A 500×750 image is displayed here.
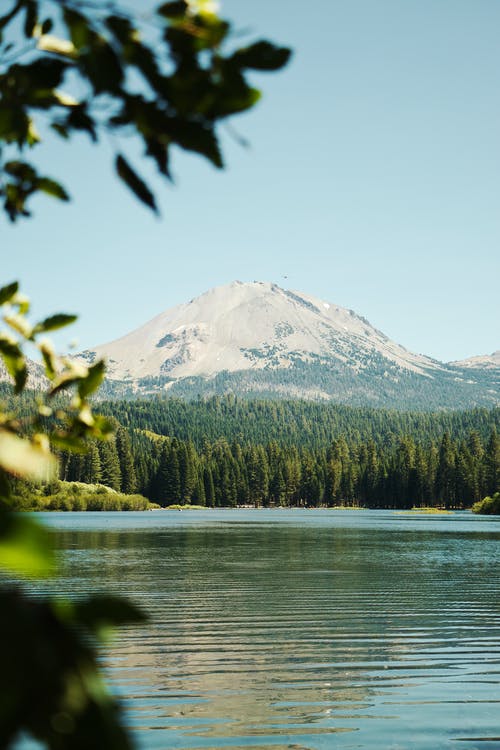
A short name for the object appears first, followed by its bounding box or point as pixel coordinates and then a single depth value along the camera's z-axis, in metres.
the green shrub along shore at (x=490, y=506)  123.44
